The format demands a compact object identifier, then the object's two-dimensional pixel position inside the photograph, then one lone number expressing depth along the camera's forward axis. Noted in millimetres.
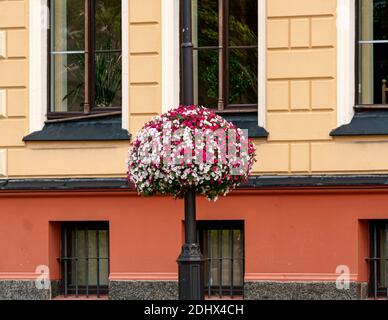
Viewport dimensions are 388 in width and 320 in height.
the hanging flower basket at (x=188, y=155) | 19000
